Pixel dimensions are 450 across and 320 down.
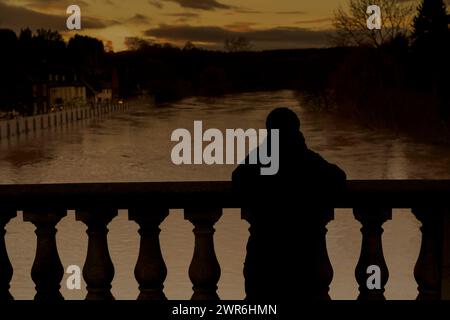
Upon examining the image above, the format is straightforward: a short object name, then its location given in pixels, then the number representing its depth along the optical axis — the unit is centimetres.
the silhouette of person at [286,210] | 353
